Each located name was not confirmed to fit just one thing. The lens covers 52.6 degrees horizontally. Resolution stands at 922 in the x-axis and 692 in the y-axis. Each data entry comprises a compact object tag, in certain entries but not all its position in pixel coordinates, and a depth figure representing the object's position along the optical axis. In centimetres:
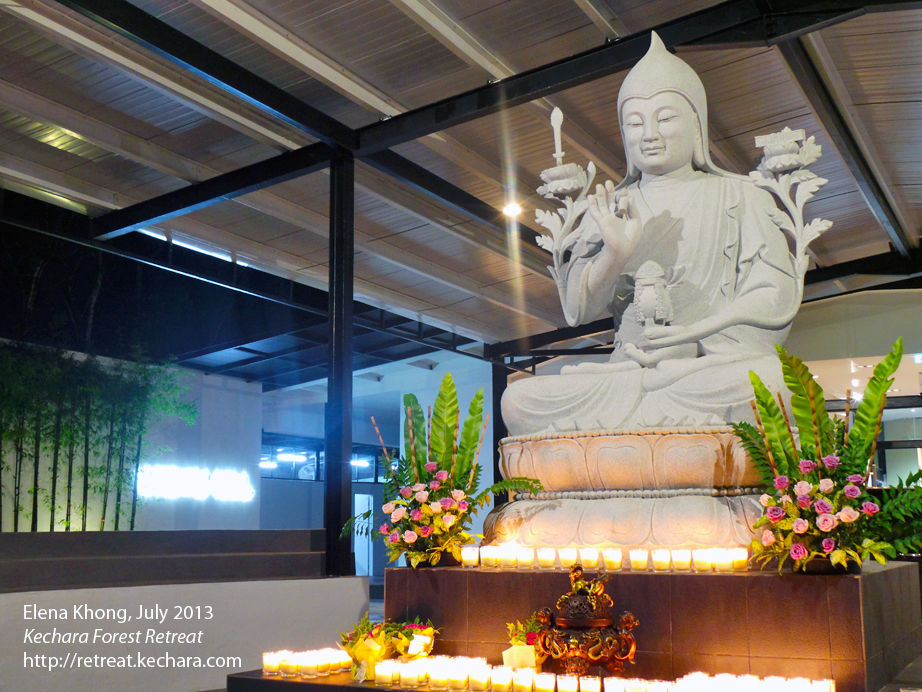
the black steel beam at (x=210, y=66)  436
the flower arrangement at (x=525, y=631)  317
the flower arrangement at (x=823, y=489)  295
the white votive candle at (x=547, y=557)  348
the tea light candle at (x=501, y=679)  296
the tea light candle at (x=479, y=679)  299
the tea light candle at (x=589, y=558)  338
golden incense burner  301
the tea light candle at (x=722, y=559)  315
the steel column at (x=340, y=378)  537
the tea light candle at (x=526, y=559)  349
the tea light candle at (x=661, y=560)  322
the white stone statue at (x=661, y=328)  361
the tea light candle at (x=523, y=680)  295
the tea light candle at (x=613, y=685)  279
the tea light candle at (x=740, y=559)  316
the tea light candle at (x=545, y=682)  291
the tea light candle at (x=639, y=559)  327
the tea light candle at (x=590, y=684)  286
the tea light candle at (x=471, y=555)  372
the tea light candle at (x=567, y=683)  288
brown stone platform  284
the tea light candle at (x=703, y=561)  316
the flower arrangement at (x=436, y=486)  377
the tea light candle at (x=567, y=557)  342
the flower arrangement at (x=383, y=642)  322
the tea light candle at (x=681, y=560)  320
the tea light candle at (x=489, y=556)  362
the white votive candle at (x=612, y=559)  333
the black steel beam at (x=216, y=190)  575
